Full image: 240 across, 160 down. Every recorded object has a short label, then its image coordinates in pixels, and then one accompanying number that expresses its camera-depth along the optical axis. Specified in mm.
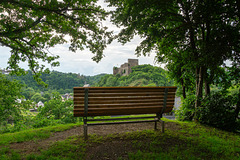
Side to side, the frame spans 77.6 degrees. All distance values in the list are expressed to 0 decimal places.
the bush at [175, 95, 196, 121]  5170
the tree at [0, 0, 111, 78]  3877
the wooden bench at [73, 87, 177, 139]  2725
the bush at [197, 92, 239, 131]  3898
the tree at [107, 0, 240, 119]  3764
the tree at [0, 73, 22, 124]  6875
